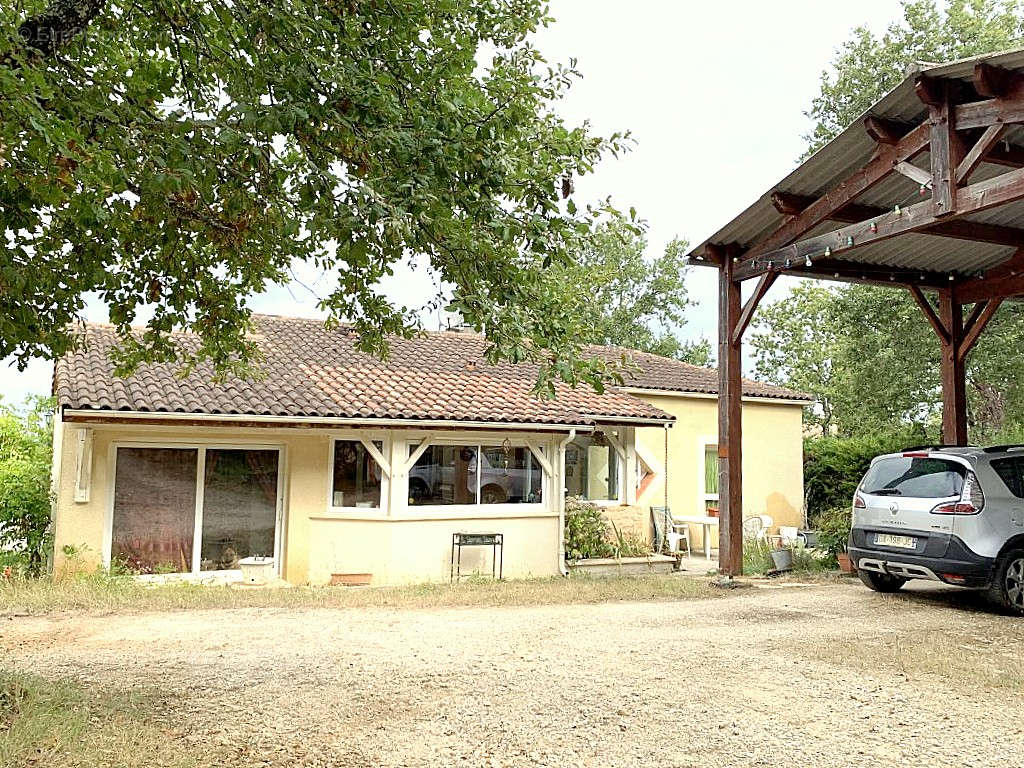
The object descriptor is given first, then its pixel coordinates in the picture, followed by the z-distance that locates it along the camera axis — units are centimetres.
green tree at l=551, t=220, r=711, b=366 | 3934
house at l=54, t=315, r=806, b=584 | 1254
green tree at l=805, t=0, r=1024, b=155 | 1941
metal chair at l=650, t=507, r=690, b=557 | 1708
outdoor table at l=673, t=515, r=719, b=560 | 1764
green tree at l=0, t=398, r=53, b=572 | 1323
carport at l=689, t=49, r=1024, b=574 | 880
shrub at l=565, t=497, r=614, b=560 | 1538
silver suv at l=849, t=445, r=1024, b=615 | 949
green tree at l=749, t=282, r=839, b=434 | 3672
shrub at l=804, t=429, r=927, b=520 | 2039
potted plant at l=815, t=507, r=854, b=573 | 1332
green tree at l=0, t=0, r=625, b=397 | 470
